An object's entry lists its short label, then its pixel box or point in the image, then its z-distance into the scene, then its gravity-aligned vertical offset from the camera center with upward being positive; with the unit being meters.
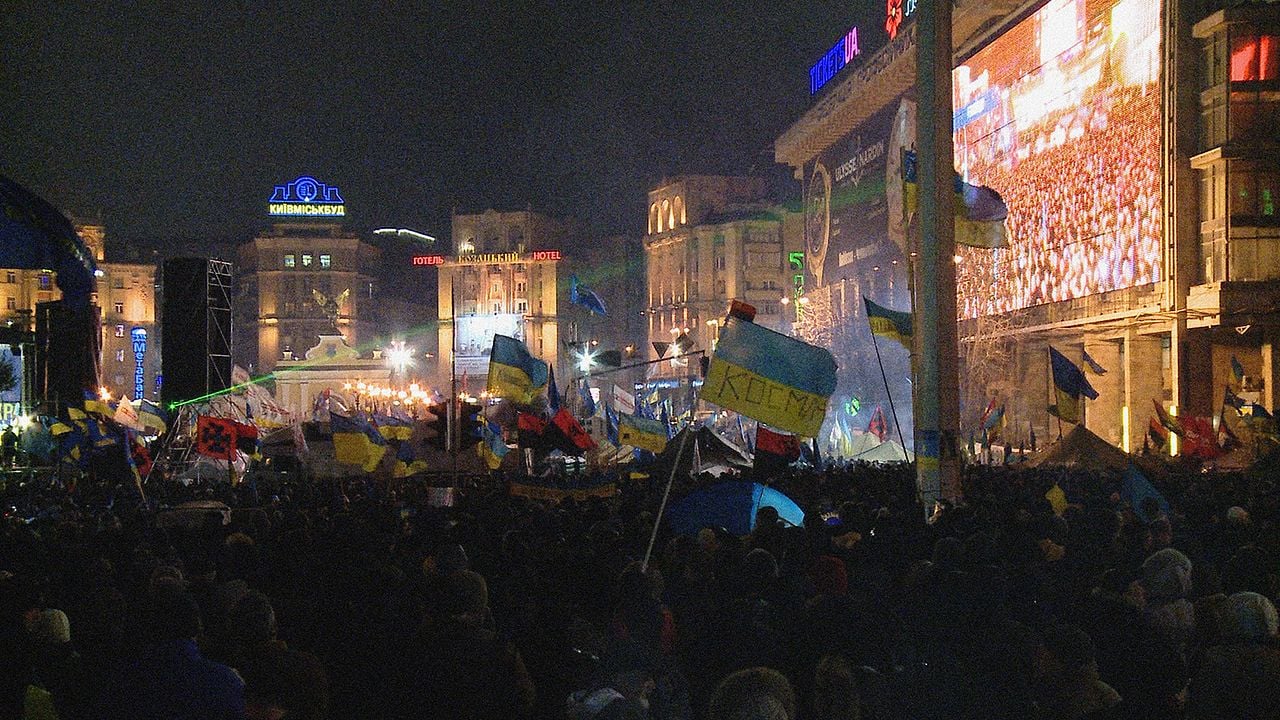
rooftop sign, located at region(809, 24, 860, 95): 78.88 +19.22
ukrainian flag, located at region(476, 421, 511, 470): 25.96 -1.71
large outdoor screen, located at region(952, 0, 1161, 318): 40.25 +7.55
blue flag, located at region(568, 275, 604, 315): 39.22 +2.04
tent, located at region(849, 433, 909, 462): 35.97 -2.64
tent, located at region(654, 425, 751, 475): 24.50 -1.80
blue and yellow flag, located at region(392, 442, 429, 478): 25.41 -2.03
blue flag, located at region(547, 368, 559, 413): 24.67 -0.67
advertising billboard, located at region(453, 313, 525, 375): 107.19 +2.62
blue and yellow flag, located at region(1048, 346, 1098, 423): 20.76 -0.48
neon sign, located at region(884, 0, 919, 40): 67.75 +18.74
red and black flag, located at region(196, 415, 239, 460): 22.89 -1.29
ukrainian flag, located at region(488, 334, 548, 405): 21.98 -0.16
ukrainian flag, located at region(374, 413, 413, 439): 28.06 -1.45
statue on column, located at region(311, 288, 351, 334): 106.44 +5.01
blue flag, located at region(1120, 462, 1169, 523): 12.49 -1.33
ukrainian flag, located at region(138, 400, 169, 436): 31.69 -1.28
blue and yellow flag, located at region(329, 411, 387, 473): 23.73 -1.51
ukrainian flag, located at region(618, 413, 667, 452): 23.36 -1.32
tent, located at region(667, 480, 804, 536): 12.34 -1.43
